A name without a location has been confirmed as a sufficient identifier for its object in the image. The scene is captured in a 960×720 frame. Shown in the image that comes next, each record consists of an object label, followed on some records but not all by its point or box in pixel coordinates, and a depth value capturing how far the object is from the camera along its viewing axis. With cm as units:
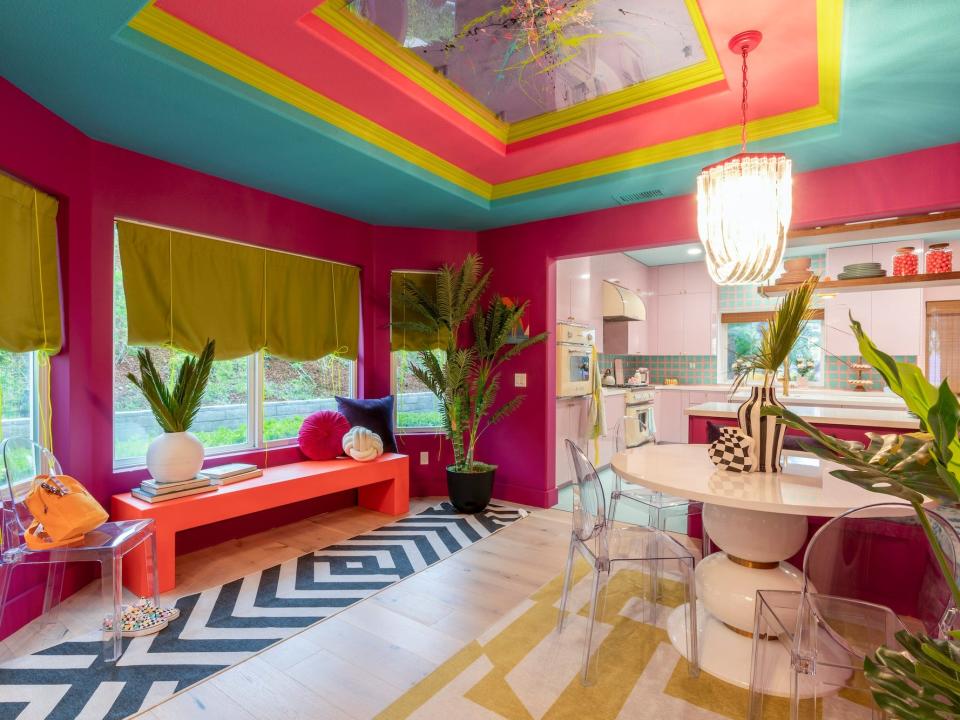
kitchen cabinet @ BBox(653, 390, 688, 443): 648
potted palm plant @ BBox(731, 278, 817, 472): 202
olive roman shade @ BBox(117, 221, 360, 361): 297
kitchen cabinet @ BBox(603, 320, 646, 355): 617
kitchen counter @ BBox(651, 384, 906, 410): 431
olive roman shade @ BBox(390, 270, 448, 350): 434
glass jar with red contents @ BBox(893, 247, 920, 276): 332
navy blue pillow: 395
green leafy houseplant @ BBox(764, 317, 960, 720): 74
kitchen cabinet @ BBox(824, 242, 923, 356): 506
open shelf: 316
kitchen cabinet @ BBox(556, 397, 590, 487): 447
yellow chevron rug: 174
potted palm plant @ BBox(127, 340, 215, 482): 270
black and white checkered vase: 214
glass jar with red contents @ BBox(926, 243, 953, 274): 318
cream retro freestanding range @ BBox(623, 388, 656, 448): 582
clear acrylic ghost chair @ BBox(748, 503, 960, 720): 128
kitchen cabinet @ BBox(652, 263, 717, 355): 663
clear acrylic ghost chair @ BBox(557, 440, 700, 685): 195
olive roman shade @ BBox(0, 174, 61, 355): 226
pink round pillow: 369
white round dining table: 186
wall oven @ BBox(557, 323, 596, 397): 451
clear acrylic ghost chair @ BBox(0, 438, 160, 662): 202
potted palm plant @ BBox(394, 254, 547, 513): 387
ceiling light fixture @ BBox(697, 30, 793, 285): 204
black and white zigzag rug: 180
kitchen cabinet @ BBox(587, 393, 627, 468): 530
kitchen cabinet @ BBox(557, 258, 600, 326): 456
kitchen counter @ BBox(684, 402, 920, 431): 287
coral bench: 257
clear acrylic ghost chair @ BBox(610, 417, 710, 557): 271
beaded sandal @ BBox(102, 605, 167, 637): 219
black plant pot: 383
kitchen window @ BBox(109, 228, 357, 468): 294
